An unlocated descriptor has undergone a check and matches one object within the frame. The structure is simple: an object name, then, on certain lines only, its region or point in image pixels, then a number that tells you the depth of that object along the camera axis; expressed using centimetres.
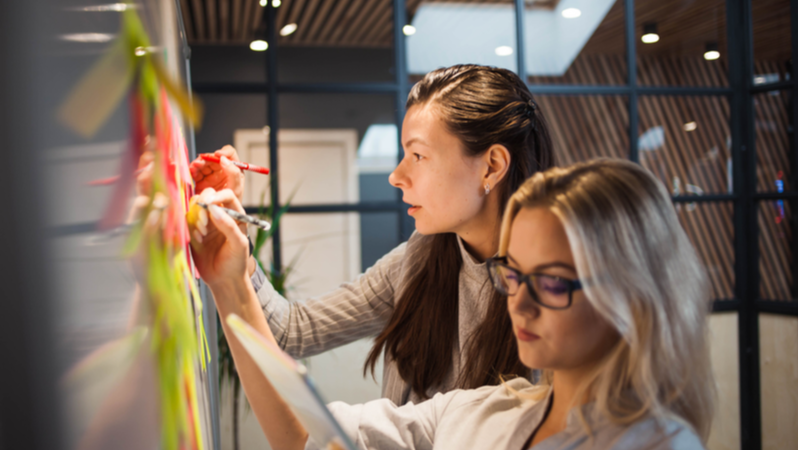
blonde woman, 62
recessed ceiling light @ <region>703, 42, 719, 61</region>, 318
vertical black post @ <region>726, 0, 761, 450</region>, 304
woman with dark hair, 111
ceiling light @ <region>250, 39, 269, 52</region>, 282
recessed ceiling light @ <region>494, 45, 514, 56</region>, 303
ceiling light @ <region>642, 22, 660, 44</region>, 315
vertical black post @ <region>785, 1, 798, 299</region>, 299
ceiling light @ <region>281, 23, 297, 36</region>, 287
